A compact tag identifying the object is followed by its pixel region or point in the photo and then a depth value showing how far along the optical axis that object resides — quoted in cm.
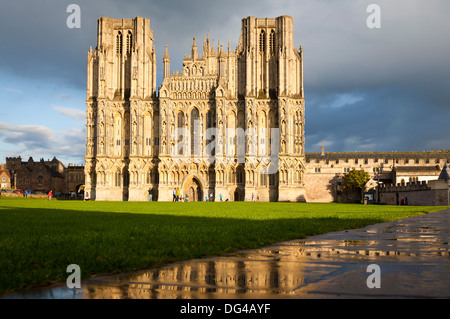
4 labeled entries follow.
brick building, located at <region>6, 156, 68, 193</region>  11050
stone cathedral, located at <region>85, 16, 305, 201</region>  6300
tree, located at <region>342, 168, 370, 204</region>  6875
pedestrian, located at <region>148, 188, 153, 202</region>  6066
